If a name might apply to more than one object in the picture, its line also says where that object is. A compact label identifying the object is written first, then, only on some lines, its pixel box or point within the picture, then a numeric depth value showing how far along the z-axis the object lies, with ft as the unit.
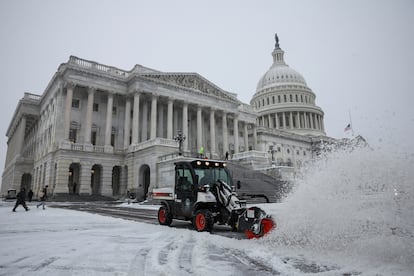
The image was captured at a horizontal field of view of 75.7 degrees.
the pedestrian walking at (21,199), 55.71
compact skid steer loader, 23.99
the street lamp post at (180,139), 95.20
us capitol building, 110.42
